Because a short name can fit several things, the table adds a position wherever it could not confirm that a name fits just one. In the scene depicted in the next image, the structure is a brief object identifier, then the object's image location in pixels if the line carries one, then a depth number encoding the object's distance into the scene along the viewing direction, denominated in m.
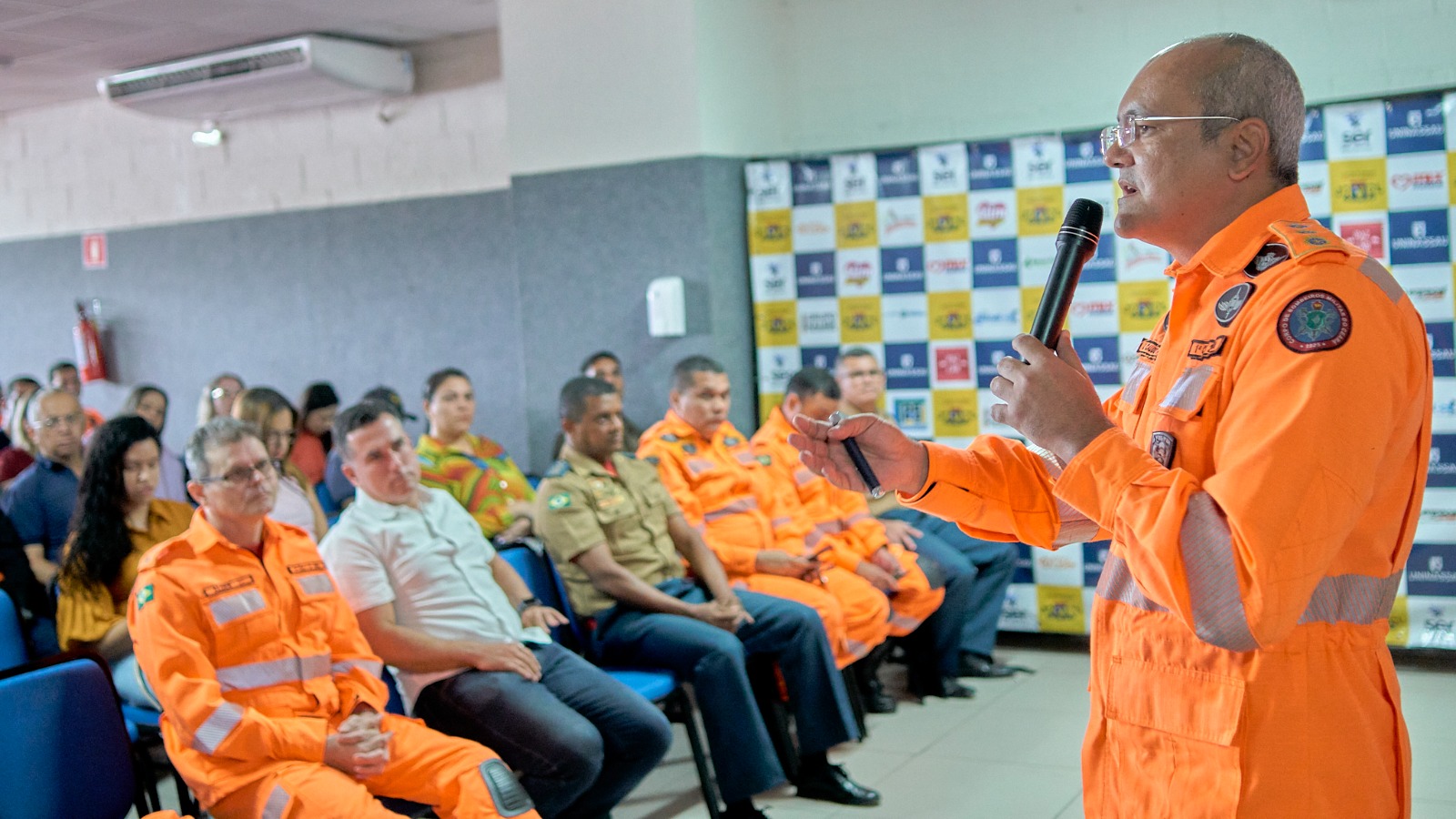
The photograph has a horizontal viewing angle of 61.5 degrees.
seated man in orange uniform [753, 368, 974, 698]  4.29
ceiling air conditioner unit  6.29
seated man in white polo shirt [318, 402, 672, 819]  2.86
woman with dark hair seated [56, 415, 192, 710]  3.18
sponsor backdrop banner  4.24
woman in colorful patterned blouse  4.71
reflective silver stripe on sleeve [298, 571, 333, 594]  2.75
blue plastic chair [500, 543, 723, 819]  3.29
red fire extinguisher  7.93
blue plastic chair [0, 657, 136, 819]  2.25
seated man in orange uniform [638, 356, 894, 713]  4.02
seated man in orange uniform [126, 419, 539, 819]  2.39
